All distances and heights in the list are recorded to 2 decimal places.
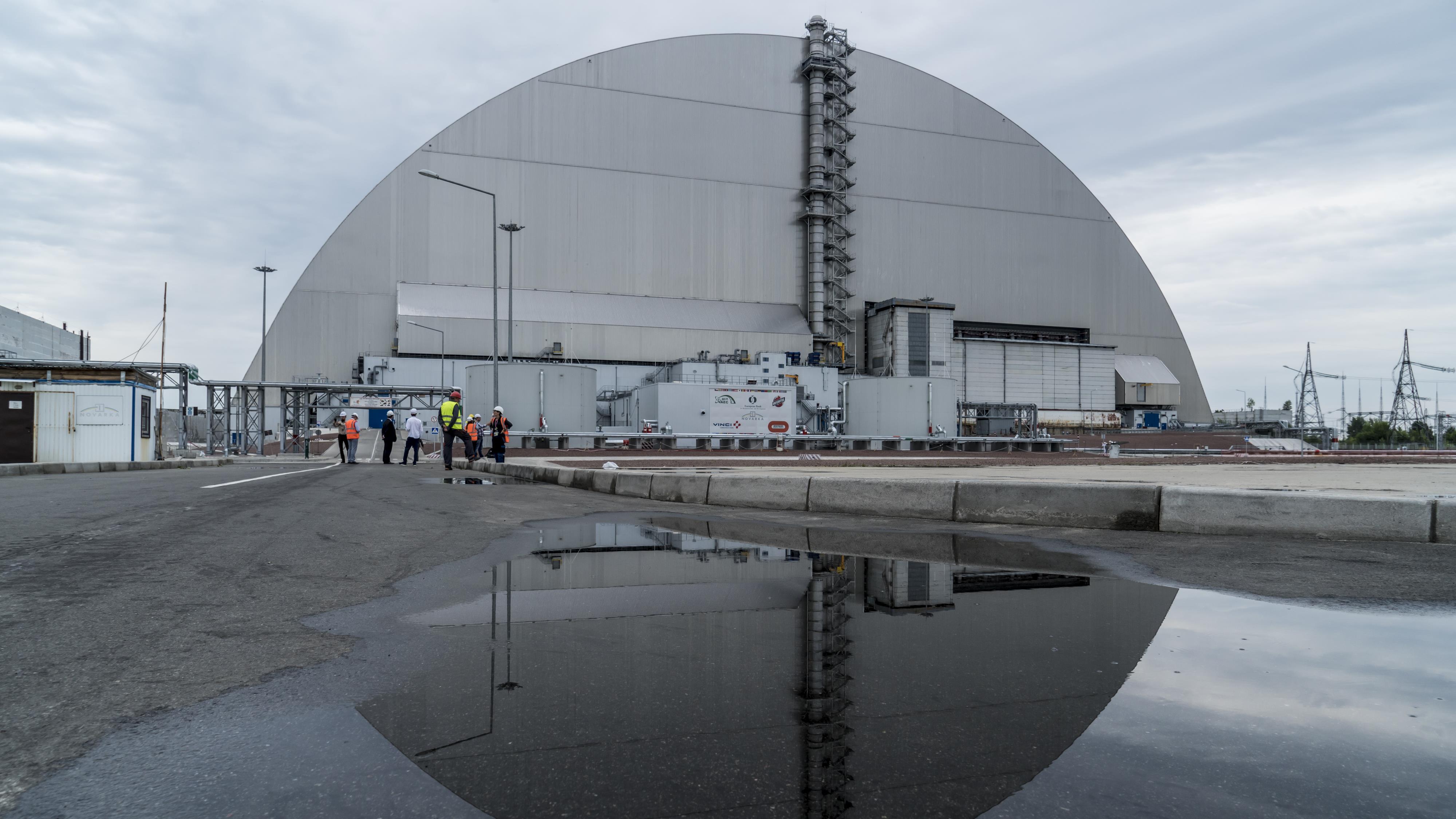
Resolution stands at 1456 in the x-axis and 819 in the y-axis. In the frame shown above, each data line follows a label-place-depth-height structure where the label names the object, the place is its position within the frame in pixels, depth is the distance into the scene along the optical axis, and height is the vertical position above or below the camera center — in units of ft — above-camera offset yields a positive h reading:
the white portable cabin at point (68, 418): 80.84 -1.10
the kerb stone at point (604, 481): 43.50 -3.55
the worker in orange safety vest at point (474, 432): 80.43 -2.09
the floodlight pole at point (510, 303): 98.27 +12.90
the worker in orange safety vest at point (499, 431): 69.10 -1.64
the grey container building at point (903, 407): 153.89 +1.34
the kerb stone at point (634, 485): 41.04 -3.54
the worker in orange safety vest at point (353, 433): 87.20 -2.35
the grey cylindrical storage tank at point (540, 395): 112.98 +2.18
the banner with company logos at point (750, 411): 138.82 +0.40
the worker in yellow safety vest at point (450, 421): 67.92 -0.87
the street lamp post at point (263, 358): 146.82 +9.27
